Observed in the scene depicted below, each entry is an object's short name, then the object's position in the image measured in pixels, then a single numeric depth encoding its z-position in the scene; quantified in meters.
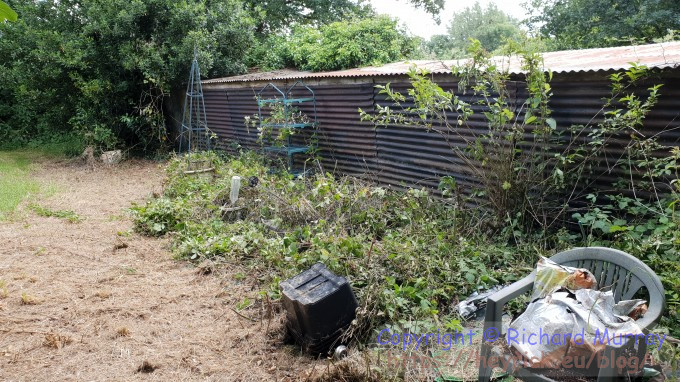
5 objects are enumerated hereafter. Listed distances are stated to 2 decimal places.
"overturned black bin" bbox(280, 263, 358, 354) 3.59
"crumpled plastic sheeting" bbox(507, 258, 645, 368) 2.57
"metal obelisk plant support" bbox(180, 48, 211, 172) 11.24
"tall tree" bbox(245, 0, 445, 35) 19.22
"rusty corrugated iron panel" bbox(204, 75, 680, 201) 4.27
